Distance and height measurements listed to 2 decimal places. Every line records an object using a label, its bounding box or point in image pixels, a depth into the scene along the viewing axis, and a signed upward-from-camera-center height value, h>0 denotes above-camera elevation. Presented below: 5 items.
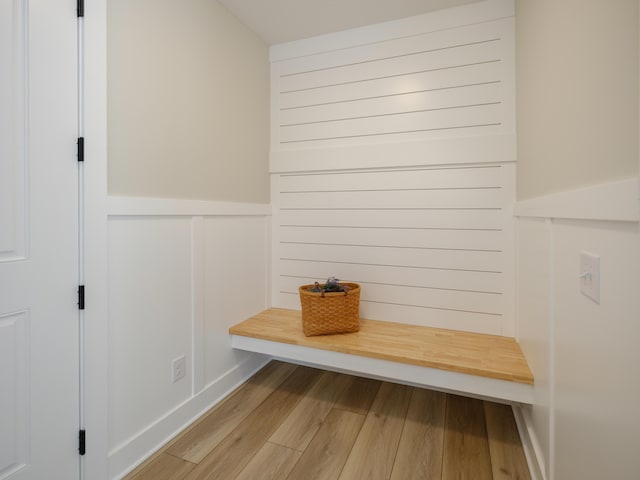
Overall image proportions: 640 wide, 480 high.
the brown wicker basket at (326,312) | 1.87 -0.44
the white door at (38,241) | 1.03 -0.01
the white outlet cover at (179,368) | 1.62 -0.67
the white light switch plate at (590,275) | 0.76 -0.09
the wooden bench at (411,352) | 1.47 -0.59
